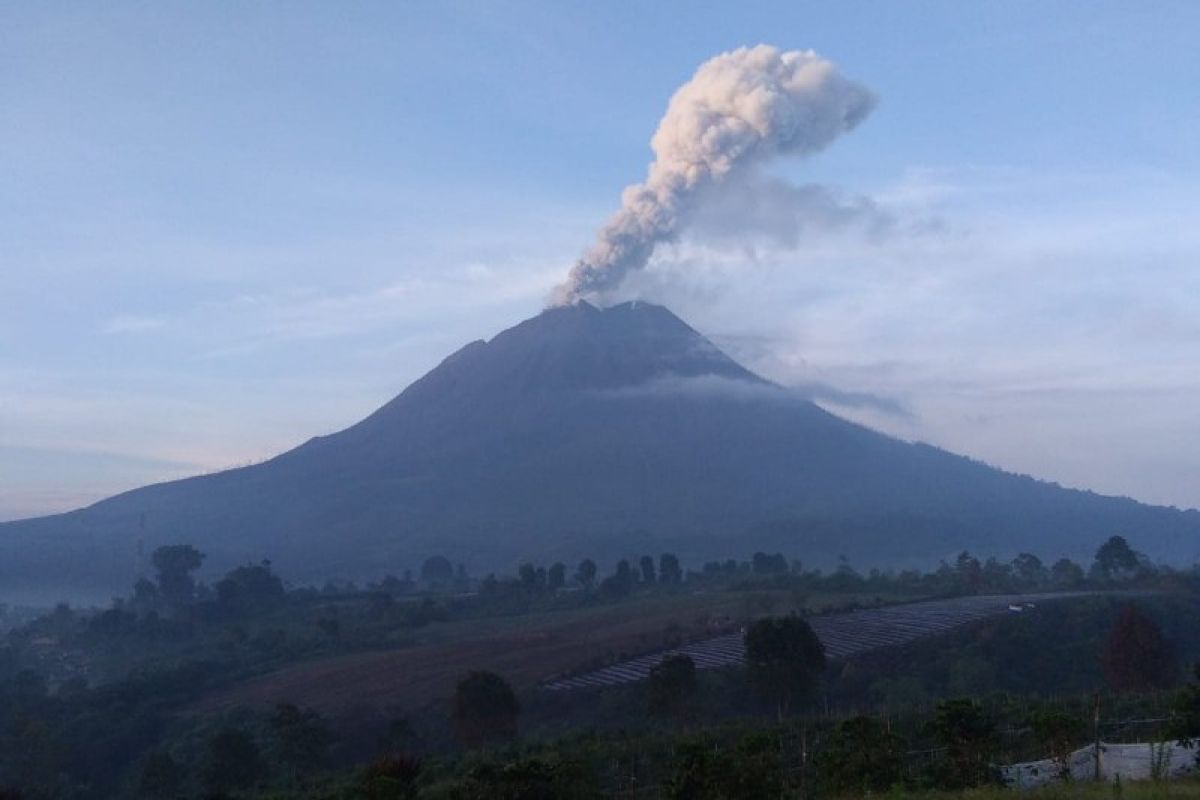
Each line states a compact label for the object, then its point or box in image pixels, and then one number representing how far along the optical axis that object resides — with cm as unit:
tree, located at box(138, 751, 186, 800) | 3362
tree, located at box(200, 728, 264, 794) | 3219
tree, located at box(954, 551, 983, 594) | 6786
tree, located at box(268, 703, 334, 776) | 3372
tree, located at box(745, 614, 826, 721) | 3406
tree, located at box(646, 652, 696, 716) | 3353
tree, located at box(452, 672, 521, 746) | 3381
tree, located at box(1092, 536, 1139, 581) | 6888
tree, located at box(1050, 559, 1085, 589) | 6731
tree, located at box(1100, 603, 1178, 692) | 3231
